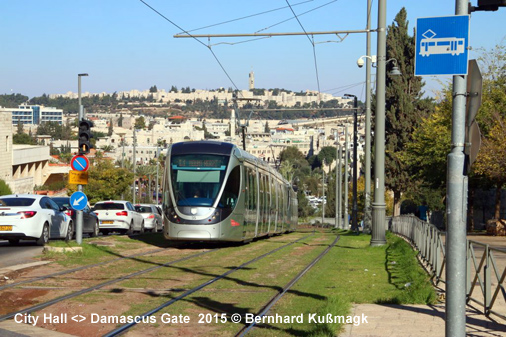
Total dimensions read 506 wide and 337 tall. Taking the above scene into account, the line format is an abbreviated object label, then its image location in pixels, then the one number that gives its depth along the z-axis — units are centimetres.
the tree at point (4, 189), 5949
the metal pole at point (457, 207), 701
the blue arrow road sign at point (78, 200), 1911
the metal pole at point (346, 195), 5275
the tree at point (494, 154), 3525
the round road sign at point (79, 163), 1973
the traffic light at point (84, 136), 1992
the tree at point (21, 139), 15238
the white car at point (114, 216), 3281
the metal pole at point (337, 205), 6086
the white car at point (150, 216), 3903
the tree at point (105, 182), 7244
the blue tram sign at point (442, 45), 737
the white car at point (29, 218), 2044
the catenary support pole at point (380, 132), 2283
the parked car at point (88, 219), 2755
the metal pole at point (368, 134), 3253
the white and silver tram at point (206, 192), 2148
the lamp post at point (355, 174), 4212
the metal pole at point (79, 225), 1964
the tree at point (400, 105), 6303
